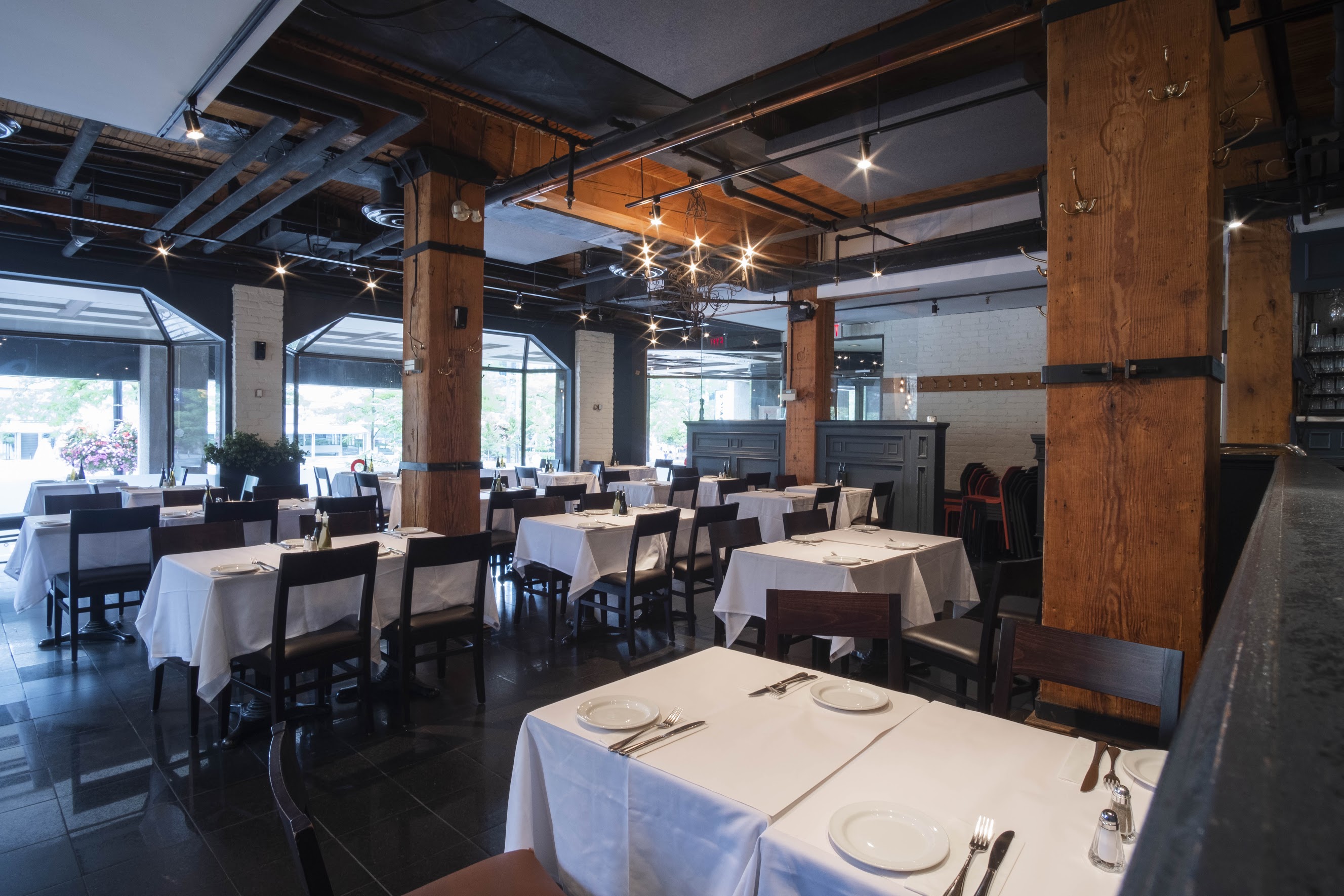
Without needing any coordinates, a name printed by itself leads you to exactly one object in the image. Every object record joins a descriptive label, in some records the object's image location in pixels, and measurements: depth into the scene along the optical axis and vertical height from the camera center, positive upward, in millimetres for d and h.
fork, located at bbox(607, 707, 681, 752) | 1620 -682
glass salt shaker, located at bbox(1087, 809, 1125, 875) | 1197 -675
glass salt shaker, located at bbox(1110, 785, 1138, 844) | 1234 -653
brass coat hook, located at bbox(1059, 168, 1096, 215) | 2350 +774
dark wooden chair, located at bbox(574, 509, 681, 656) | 4633 -936
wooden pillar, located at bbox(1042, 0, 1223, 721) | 2191 +395
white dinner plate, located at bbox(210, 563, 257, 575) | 3354 -617
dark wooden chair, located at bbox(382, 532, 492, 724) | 3578 -951
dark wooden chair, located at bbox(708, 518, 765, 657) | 4320 -609
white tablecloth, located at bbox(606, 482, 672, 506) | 8703 -642
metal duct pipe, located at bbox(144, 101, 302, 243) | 4648 +2059
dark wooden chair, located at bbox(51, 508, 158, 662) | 4363 -881
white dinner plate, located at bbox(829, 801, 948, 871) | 1203 -694
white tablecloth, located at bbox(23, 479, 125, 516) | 6859 -514
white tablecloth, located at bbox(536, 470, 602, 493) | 9719 -544
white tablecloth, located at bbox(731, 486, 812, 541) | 7086 -666
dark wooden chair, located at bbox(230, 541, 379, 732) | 3113 -944
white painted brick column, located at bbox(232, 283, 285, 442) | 9492 +995
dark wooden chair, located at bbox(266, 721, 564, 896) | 1179 -717
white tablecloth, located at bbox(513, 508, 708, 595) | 4801 -756
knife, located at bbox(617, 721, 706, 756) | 1589 -684
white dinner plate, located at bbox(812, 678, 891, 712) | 1826 -667
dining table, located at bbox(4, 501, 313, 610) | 4691 -763
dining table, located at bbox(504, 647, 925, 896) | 1427 -729
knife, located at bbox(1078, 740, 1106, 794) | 1437 -676
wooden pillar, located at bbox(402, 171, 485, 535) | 5730 +648
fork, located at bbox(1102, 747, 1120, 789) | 1403 -664
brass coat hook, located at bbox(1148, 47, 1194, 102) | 2199 +1080
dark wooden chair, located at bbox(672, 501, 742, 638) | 4996 -895
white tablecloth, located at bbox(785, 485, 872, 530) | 7562 -667
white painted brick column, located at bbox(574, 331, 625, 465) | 13609 +880
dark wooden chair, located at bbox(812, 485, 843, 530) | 7059 -563
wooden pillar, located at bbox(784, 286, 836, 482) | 9953 +832
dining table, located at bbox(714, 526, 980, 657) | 3865 -754
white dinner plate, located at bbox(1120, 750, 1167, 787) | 1444 -668
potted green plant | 8602 -256
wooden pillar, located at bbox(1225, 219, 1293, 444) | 6262 +1035
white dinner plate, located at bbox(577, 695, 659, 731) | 1712 -672
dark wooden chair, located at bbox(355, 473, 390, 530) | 8477 -554
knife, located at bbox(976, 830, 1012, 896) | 1141 -695
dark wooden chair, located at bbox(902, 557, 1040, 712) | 3033 -951
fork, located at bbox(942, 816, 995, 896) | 1137 -690
